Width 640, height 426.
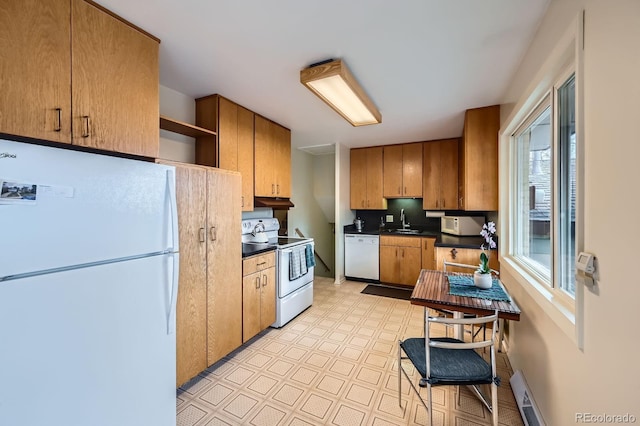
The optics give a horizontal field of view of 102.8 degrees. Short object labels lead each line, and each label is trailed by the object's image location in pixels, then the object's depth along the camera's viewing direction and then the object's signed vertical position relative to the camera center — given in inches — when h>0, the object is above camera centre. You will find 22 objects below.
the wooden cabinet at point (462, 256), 113.3 -21.2
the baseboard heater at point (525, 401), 57.1 -46.9
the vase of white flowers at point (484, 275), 72.3 -18.0
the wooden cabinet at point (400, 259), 161.2 -30.9
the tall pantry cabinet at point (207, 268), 72.5 -18.0
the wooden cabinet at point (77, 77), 43.4 +26.9
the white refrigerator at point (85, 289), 37.2 -13.5
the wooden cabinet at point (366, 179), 182.6 +23.6
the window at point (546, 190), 53.1 +5.9
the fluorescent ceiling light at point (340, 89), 72.6 +40.1
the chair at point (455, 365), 53.2 -34.9
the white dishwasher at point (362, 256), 172.9 -30.9
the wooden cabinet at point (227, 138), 97.7 +30.1
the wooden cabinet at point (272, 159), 119.3 +26.4
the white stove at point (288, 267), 112.2 -25.8
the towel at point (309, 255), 129.2 -22.2
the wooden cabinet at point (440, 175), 161.0 +23.9
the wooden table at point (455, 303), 58.7 -22.5
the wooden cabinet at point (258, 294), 95.2 -32.7
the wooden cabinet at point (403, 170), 171.5 +28.4
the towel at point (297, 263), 116.7 -24.4
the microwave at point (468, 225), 142.7 -7.4
